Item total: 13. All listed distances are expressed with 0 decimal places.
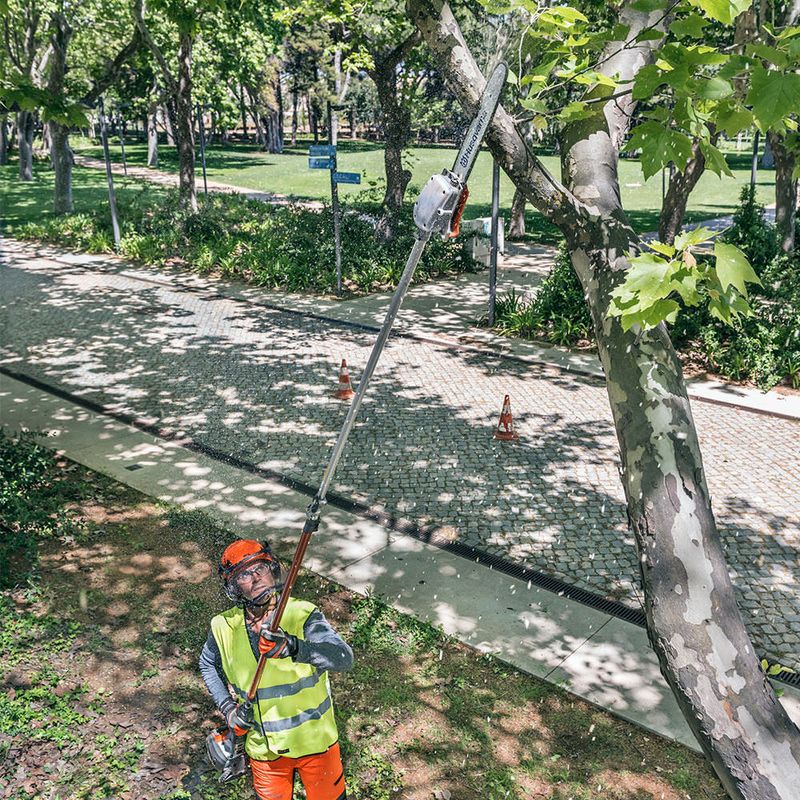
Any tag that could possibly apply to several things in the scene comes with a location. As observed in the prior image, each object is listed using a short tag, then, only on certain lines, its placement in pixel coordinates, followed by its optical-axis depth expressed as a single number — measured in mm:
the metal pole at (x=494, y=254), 14391
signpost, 15438
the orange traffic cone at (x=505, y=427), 9781
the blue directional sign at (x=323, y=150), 15461
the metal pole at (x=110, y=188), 19409
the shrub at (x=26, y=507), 6961
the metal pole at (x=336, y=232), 16286
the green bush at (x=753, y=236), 16859
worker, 3721
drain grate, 6550
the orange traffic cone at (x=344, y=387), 11273
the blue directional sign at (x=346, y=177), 15316
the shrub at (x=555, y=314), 13906
